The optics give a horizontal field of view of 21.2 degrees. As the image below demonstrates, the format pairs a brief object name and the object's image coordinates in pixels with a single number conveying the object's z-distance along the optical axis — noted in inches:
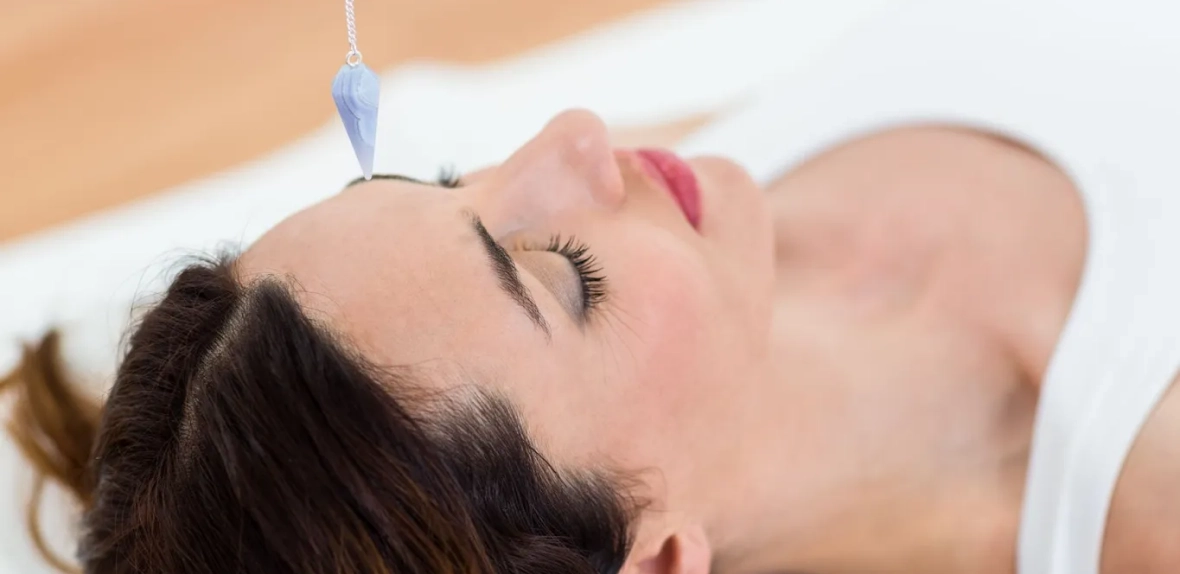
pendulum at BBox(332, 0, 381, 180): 35.7
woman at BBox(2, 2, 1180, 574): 34.5
